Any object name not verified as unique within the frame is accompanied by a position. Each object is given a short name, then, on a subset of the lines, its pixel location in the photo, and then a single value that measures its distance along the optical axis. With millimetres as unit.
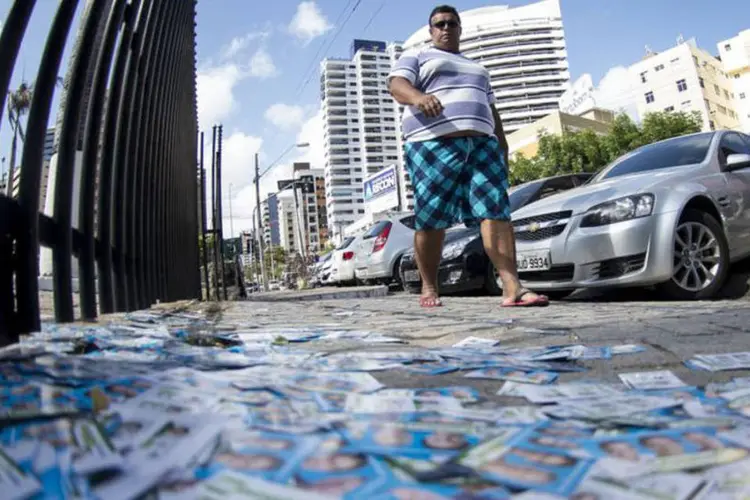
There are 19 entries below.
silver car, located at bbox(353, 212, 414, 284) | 9164
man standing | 3312
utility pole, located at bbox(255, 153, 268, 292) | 27522
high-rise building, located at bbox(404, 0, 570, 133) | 99000
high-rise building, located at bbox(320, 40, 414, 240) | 96375
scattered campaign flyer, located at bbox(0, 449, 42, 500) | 596
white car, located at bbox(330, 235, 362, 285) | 11305
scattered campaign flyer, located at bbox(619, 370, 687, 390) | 1180
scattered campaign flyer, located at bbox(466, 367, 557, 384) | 1268
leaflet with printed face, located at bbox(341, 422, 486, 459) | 746
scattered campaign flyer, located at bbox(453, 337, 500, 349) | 1808
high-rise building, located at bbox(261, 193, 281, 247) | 82375
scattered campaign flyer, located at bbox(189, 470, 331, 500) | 586
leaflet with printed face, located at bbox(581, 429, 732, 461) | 763
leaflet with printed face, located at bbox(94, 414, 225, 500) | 603
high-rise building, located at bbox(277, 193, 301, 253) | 105306
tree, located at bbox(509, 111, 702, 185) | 28266
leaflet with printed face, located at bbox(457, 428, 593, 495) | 655
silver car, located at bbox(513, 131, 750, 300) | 3553
